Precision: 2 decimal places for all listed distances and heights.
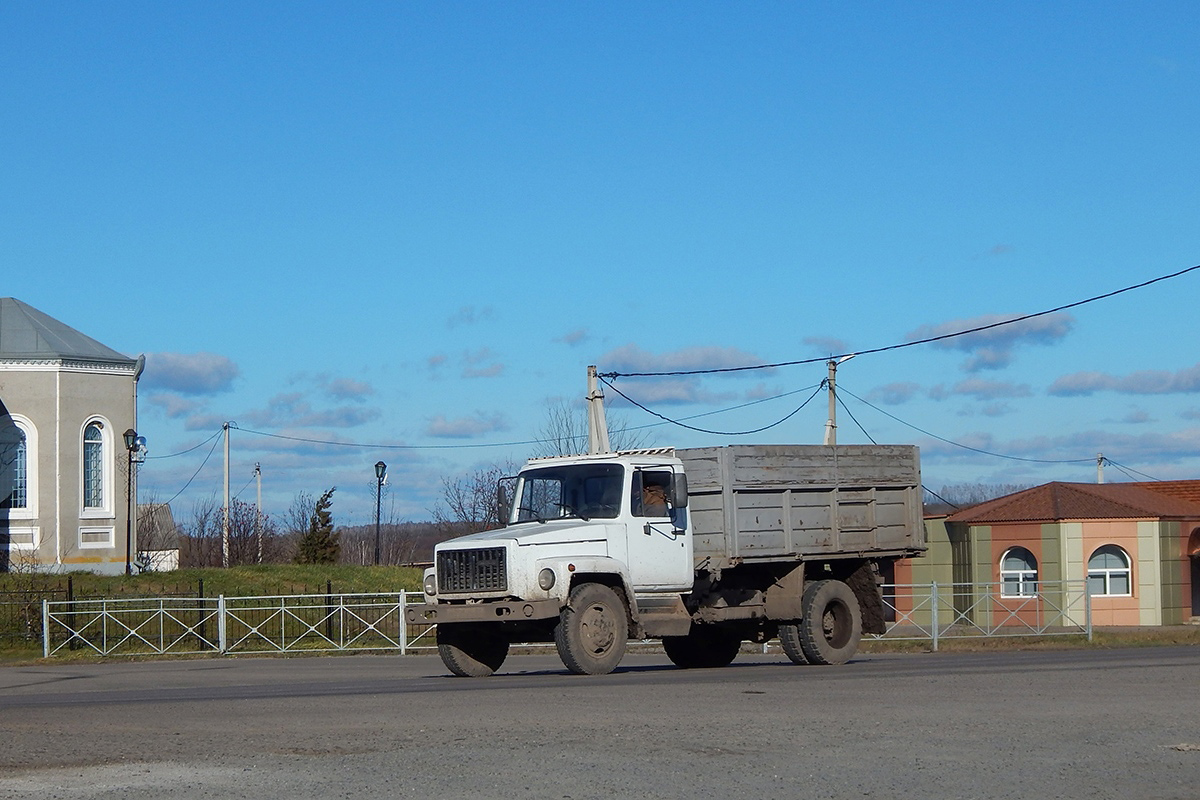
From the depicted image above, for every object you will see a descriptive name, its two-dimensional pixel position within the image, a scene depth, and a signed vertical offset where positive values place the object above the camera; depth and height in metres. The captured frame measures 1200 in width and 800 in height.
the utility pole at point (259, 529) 68.27 +0.08
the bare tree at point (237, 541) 69.06 -0.51
